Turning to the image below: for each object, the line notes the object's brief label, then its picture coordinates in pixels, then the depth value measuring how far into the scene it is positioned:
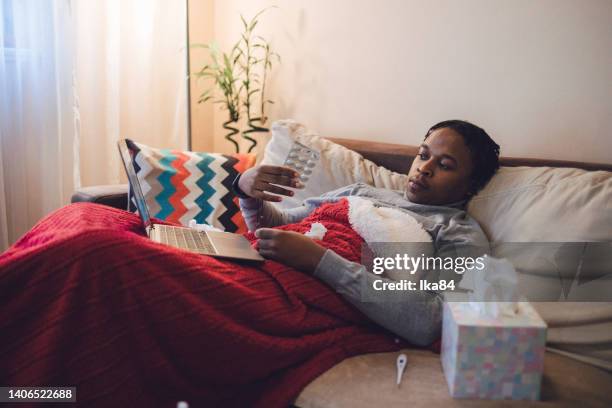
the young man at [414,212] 1.19
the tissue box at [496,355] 0.96
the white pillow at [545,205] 1.25
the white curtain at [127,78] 2.27
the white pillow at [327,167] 1.75
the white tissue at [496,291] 0.99
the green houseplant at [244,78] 2.50
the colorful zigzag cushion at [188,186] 1.88
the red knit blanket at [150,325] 0.91
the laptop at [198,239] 1.19
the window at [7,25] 1.98
